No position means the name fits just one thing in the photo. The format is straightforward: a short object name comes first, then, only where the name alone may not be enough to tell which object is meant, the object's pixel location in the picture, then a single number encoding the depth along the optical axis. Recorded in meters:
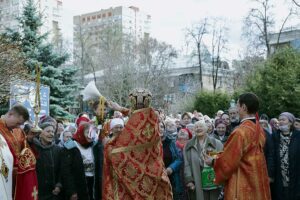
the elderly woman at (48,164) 7.23
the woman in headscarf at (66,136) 8.38
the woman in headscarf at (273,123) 12.64
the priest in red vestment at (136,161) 6.04
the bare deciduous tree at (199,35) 45.47
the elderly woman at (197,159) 7.95
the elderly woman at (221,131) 9.52
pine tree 21.45
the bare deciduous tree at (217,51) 45.72
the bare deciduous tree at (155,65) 40.84
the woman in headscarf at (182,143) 8.18
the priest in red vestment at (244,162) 5.93
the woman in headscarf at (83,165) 7.38
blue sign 14.61
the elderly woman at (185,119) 12.92
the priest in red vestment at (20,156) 5.34
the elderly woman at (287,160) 8.16
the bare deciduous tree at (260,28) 36.94
